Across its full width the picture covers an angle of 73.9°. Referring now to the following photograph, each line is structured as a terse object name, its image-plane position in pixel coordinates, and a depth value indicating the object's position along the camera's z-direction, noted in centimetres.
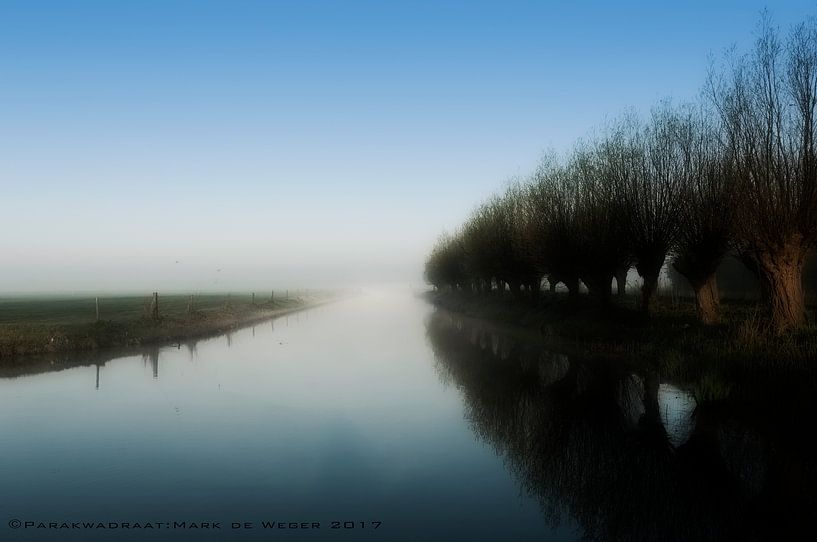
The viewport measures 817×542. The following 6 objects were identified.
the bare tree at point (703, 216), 2353
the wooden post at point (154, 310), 3500
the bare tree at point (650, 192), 2625
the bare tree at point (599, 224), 2839
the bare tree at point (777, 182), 1808
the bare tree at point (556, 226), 3278
